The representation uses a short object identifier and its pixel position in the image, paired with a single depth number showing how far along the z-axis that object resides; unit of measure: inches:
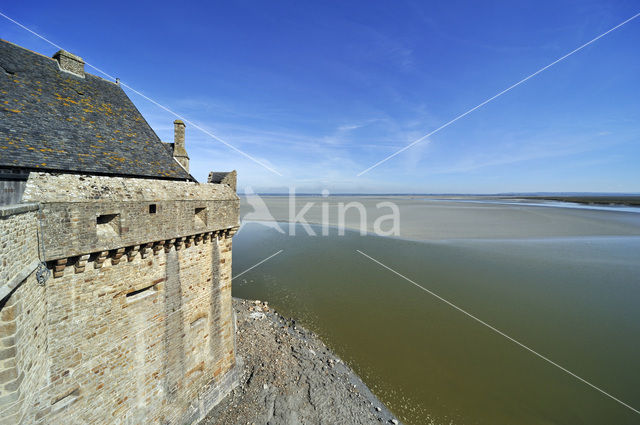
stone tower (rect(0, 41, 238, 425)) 173.0
